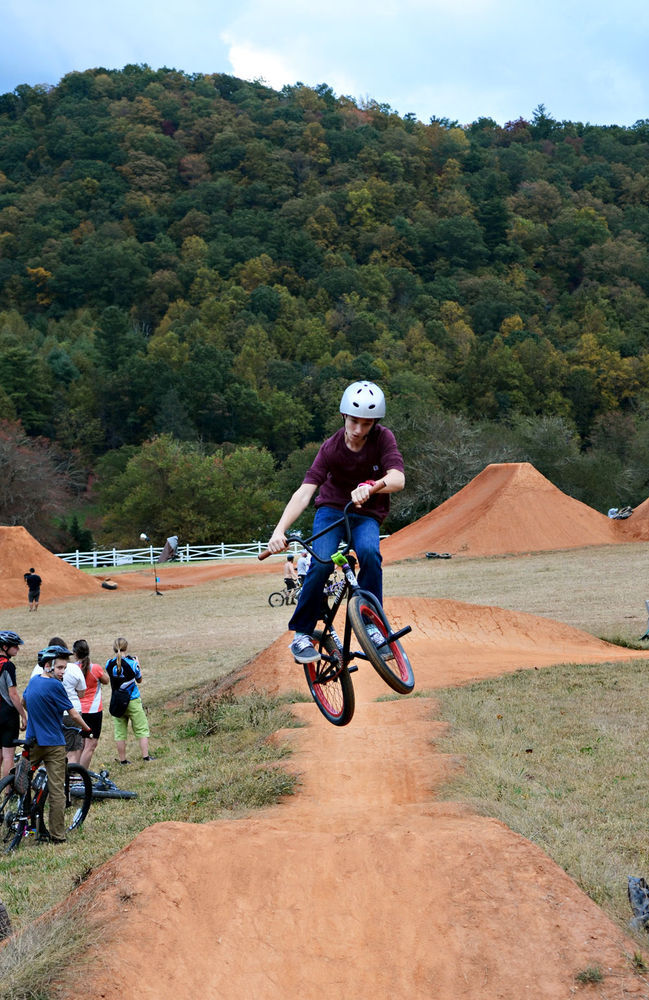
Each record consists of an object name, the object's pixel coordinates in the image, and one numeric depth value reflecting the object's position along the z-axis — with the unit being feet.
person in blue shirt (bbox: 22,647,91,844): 36.09
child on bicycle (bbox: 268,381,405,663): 25.40
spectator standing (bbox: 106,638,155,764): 47.42
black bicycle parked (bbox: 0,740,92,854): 36.99
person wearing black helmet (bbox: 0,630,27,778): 41.60
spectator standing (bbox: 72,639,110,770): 44.37
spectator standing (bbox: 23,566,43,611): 125.18
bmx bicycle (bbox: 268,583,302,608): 115.74
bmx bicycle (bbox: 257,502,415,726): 25.20
